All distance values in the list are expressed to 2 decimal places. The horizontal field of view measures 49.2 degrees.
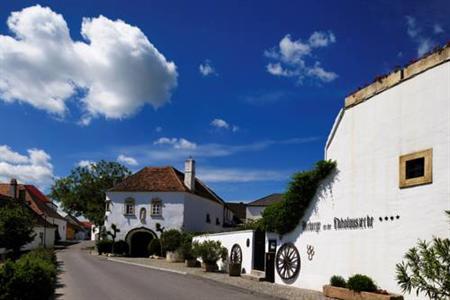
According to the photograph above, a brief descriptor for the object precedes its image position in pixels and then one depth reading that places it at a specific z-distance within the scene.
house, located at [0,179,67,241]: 60.66
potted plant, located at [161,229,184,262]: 38.03
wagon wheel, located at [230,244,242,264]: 26.61
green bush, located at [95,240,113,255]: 45.69
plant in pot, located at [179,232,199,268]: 32.44
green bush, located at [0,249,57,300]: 12.70
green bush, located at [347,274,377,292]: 14.68
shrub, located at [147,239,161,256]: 44.16
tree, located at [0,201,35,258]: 28.73
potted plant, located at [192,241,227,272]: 28.38
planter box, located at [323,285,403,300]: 13.64
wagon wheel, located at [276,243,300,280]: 20.11
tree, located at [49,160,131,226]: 58.22
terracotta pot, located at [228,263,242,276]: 25.30
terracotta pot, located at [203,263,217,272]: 28.34
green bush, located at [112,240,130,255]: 45.47
